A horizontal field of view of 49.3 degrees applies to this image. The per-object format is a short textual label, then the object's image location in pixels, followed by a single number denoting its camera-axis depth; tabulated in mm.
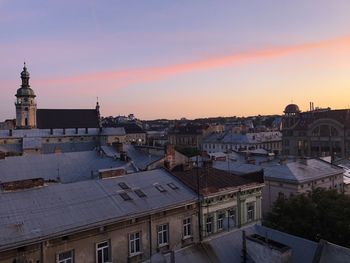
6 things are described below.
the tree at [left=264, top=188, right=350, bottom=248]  22719
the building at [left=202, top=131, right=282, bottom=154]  97856
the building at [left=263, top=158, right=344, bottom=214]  36531
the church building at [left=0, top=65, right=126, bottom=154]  81188
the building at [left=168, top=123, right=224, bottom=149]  116069
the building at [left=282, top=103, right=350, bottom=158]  81500
